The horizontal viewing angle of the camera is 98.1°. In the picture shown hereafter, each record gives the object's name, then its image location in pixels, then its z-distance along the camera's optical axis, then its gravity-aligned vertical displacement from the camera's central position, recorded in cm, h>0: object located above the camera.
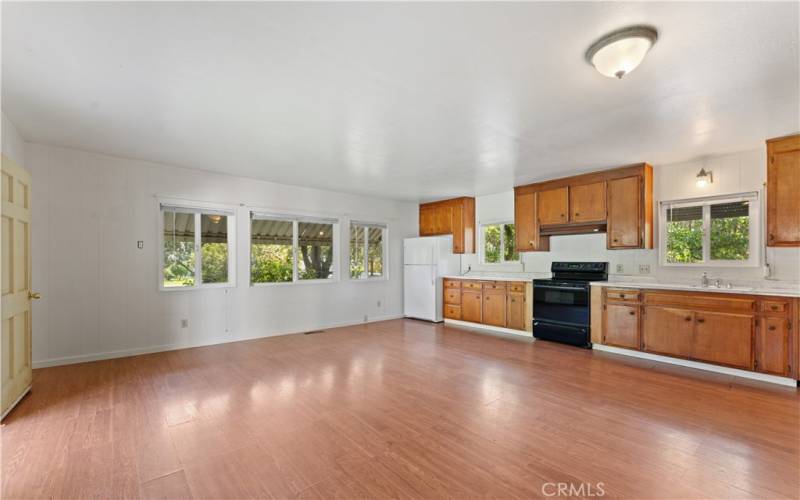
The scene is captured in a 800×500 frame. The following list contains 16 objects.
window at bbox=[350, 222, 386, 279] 672 -2
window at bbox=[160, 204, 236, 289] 472 +2
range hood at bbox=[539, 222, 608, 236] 502 +31
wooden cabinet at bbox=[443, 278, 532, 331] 556 -92
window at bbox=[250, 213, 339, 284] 550 +0
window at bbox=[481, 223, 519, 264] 635 +12
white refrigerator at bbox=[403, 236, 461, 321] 673 -44
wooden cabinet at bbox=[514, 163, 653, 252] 453 +60
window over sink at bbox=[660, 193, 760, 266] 404 +22
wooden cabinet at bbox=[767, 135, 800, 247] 347 +59
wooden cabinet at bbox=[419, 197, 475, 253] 680 +58
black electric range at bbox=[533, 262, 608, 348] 482 -77
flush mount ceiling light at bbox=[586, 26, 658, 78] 188 +112
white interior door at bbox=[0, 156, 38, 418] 277 -30
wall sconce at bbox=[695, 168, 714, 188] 421 +88
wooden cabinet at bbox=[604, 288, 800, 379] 339 -86
